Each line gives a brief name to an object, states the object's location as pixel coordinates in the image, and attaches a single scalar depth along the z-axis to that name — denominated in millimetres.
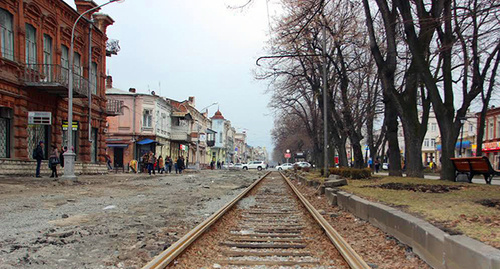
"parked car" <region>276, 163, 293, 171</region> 73888
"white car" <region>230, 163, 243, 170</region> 73156
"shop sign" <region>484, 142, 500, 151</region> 48156
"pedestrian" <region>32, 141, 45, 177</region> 19314
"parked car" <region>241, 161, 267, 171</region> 71438
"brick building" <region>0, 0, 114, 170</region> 19688
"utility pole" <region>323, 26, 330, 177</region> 23634
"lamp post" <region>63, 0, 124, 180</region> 18984
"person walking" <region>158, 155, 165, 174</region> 34872
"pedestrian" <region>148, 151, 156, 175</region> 31656
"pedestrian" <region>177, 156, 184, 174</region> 38053
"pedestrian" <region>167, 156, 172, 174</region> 39550
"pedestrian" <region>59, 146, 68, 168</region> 22861
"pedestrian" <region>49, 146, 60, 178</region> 20016
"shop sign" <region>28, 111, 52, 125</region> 20311
